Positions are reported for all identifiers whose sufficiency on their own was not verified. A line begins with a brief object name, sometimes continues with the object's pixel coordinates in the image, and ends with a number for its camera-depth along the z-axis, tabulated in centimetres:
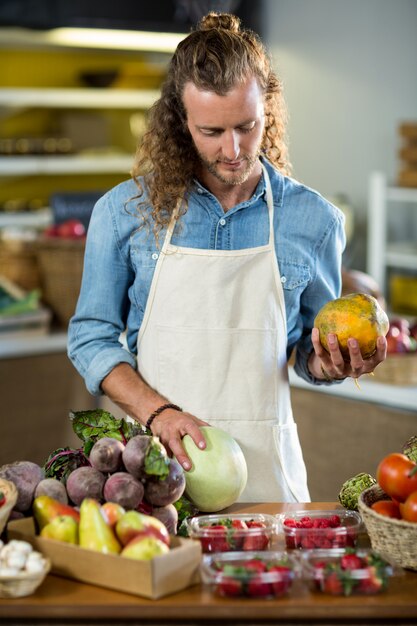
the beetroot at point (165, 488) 177
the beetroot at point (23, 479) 177
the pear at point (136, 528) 160
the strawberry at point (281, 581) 154
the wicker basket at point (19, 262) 441
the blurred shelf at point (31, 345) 418
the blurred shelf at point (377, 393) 335
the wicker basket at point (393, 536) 166
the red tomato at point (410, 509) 166
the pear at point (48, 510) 170
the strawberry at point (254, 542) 171
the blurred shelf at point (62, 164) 615
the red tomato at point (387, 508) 171
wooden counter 151
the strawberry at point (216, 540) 170
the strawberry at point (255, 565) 156
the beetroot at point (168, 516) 178
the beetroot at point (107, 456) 177
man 228
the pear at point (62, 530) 164
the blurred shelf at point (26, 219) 624
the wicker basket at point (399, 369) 338
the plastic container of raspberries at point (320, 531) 174
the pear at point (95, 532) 160
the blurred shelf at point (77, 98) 615
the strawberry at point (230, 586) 154
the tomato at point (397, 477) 170
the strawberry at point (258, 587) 154
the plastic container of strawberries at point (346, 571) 156
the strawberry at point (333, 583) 155
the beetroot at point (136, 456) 176
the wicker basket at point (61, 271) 421
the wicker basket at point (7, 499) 165
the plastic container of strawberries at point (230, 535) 171
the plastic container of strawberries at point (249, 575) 154
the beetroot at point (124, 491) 172
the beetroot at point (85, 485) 175
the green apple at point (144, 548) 155
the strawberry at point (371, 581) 156
